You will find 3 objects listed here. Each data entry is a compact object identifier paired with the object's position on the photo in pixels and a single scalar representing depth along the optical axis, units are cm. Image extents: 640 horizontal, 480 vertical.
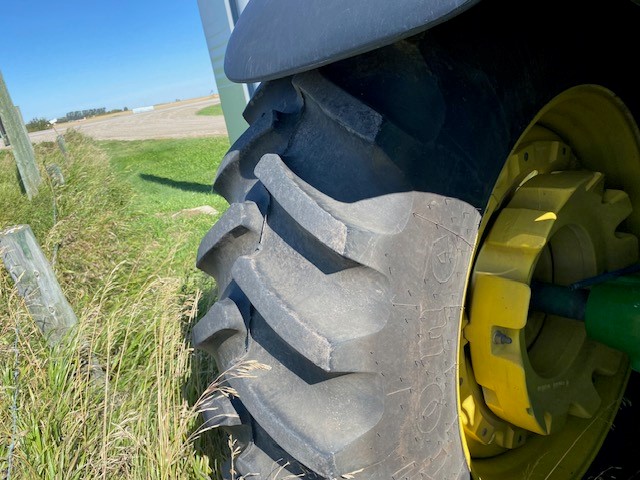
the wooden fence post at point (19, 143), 424
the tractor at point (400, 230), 74
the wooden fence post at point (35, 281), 197
